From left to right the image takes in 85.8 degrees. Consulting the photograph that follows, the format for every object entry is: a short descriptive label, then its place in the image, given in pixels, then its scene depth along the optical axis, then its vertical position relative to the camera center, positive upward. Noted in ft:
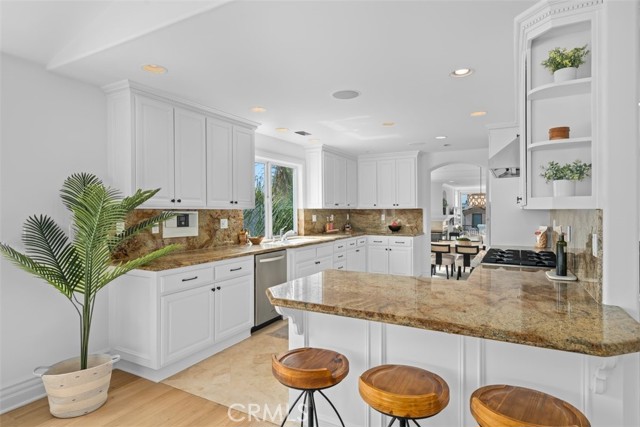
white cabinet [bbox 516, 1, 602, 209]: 5.14 +1.81
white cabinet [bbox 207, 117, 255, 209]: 11.86 +1.77
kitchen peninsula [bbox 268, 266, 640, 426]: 4.20 -1.51
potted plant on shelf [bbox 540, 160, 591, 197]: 5.32 +0.56
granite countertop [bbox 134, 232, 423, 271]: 9.29 -1.30
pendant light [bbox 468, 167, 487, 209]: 49.93 +1.92
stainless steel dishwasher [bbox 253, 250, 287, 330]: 12.32 -2.41
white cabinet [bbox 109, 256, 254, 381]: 8.91 -2.85
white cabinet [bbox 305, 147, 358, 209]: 18.70 +1.95
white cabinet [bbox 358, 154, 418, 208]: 20.51 +1.92
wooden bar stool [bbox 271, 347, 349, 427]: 4.83 -2.27
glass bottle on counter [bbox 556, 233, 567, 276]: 7.40 -1.03
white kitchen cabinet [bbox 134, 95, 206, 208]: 9.71 +1.86
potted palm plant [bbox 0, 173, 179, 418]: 7.31 -1.11
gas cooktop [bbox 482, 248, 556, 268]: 9.39 -1.40
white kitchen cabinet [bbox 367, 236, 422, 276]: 19.60 -2.44
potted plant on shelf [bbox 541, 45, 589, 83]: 5.31 +2.33
